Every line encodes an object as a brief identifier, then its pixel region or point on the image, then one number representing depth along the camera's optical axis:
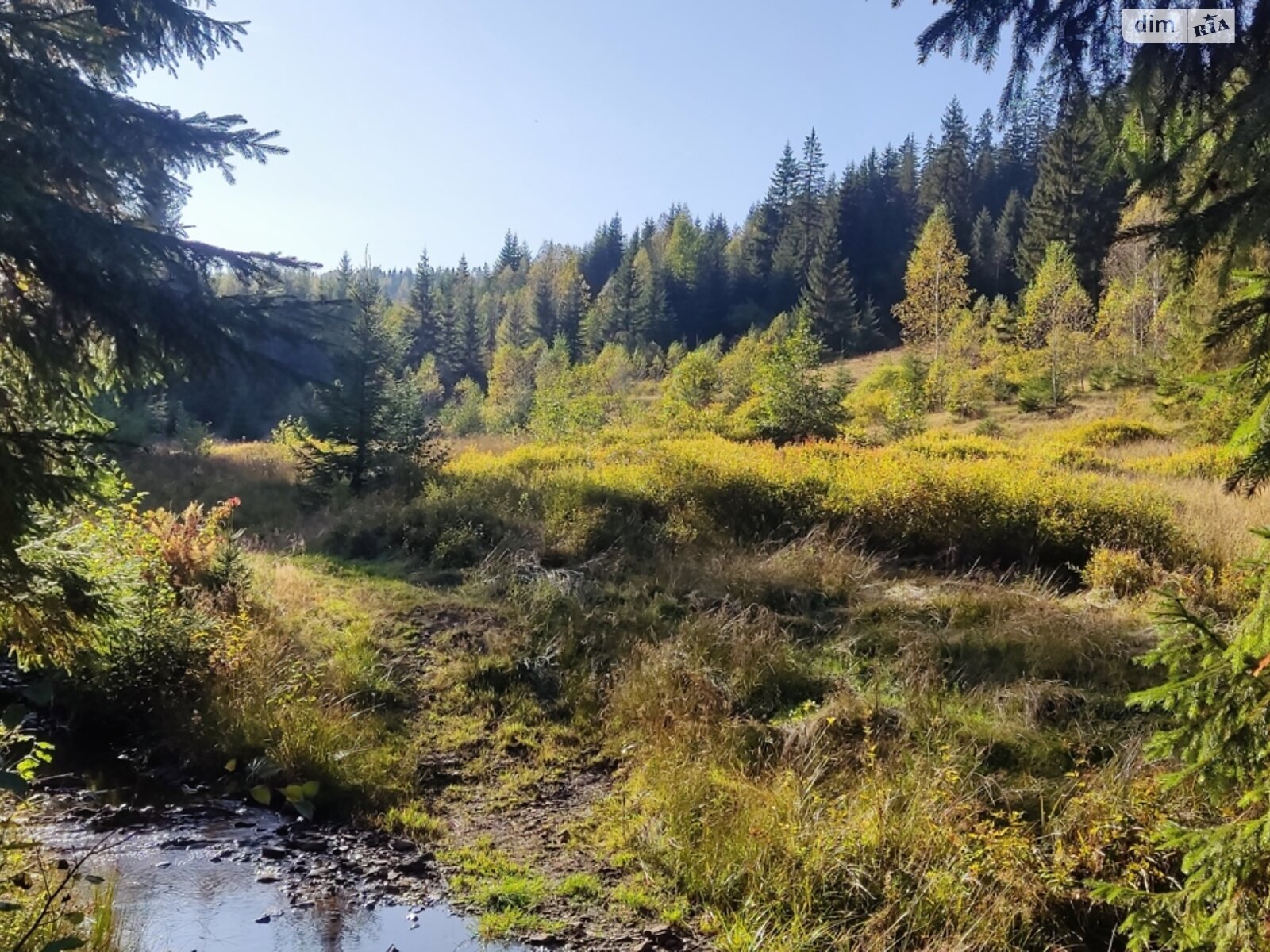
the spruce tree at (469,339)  67.88
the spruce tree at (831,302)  54.66
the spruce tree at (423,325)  65.50
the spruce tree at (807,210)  65.94
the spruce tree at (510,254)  100.06
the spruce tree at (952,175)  65.44
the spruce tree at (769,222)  68.81
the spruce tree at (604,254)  81.81
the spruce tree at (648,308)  63.06
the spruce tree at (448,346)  65.62
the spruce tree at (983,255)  57.59
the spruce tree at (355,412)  13.93
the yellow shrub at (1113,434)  20.41
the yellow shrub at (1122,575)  7.42
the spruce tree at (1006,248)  56.56
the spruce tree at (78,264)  3.71
